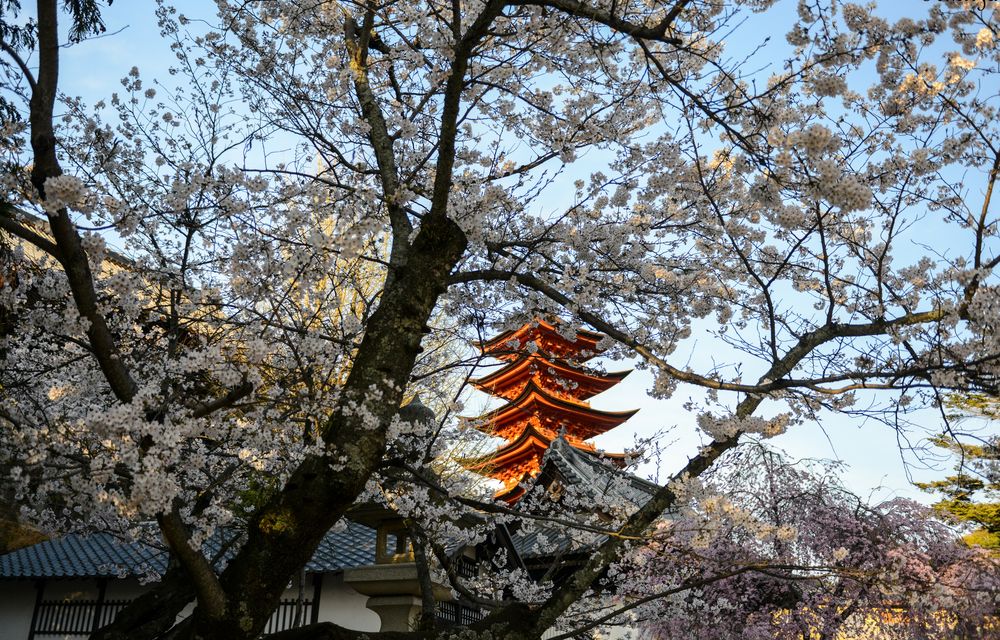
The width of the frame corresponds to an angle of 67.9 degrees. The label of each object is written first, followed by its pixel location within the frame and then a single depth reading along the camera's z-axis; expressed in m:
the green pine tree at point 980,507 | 21.45
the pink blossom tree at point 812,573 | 9.74
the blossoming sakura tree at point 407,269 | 3.45
